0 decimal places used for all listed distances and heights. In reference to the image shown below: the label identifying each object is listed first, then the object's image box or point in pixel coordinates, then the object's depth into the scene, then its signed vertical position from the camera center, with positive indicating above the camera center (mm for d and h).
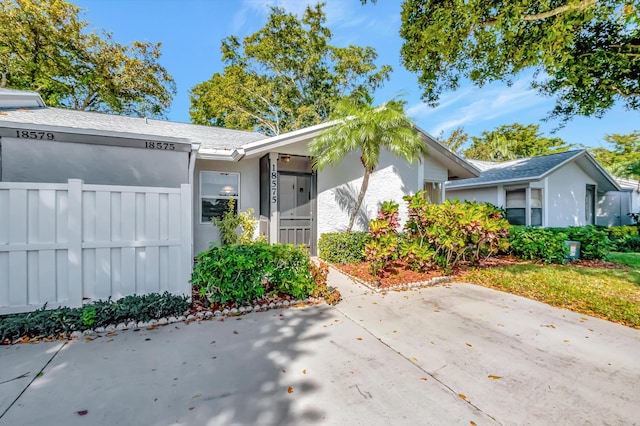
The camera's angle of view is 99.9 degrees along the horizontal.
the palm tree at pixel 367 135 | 7172 +2088
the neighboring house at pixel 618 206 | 15602 +363
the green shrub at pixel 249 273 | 3996 -958
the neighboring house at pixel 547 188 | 12289 +1183
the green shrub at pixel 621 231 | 11820 -855
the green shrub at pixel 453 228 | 6090 -388
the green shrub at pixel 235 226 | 7172 -388
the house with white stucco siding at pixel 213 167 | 4953 +1110
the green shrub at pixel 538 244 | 7816 -960
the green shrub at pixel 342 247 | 7391 -996
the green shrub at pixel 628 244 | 11062 -1327
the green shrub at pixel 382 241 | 5652 -626
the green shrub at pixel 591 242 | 8211 -924
